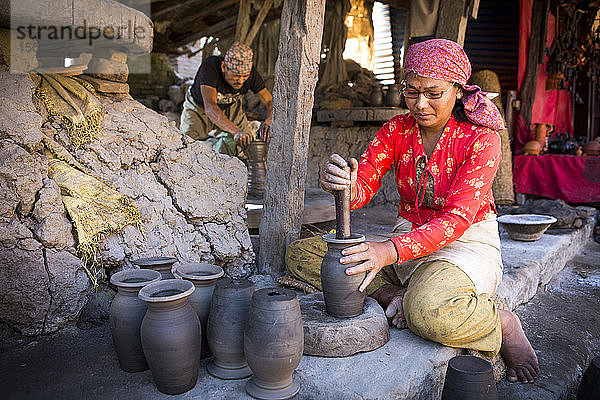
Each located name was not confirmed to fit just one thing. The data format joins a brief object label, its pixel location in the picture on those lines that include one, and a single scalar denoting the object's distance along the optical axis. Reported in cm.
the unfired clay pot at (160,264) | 208
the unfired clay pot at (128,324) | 178
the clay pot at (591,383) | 171
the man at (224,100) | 425
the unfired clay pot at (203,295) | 188
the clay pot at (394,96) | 598
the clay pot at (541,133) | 639
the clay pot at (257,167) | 372
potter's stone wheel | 191
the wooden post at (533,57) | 673
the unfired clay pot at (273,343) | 159
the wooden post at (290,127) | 271
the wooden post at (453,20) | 414
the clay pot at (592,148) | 597
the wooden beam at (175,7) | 720
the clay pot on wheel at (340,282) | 192
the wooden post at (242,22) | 637
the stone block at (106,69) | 262
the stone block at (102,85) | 261
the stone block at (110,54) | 266
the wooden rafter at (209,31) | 807
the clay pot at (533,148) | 617
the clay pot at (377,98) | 626
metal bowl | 402
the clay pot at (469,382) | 159
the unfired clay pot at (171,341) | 160
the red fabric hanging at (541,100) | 659
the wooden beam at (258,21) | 630
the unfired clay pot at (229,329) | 174
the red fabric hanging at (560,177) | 570
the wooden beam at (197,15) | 730
